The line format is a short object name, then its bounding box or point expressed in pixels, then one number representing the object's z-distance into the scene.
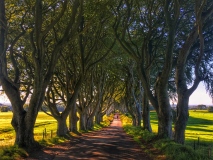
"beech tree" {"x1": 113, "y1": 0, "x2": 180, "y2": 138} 14.26
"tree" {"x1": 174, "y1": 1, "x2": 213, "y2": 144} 12.86
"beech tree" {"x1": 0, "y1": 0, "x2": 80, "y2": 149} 13.62
